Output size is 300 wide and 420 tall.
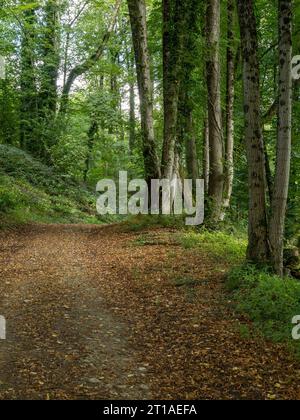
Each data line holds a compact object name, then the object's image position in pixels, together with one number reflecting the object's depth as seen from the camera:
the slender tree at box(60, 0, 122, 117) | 28.69
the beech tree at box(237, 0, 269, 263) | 8.87
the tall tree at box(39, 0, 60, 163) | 27.91
